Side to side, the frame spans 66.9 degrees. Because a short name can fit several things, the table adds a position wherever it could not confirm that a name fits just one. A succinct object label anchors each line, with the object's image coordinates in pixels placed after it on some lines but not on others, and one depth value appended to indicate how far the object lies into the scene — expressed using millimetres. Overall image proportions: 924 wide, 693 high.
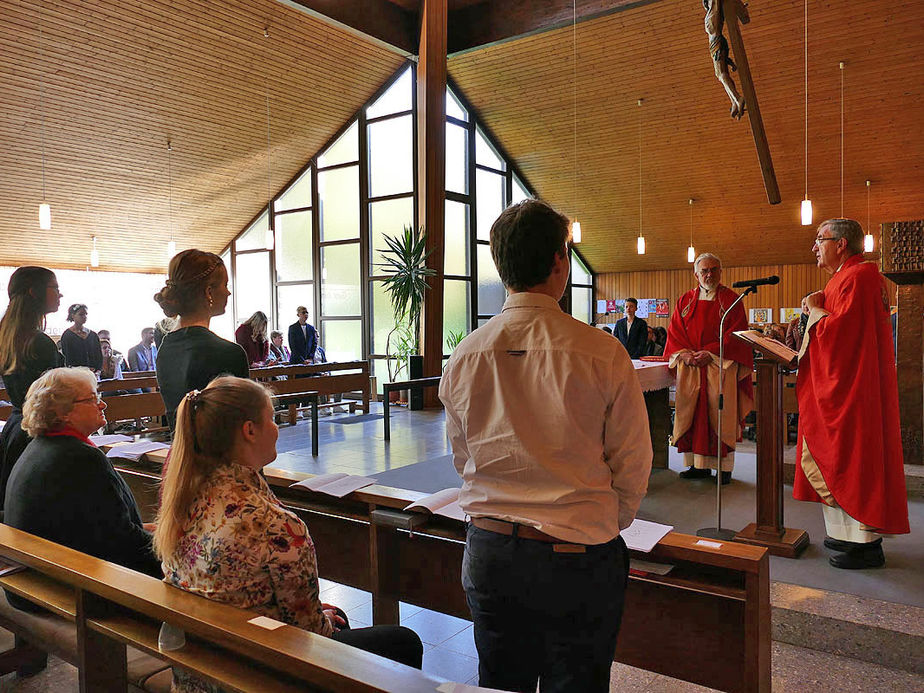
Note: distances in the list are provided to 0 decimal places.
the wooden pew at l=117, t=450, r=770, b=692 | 1613
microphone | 2928
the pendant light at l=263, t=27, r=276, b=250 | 10526
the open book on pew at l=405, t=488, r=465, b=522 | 1899
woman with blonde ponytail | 1350
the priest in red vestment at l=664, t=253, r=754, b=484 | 4406
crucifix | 4695
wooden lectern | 3109
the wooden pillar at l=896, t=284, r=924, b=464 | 4250
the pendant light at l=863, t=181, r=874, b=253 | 8102
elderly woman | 1951
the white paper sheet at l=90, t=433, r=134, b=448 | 3270
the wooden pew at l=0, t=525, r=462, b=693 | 1120
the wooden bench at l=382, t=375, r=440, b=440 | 6364
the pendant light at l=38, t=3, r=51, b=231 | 6222
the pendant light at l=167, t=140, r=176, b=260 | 9031
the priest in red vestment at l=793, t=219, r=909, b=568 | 2916
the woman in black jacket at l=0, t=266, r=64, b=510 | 2682
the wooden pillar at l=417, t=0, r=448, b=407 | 8133
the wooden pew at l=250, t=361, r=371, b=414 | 6973
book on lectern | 2961
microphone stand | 3086
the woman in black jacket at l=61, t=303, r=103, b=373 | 6449
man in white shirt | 1272
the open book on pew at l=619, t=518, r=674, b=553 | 1627
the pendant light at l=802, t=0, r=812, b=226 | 6359
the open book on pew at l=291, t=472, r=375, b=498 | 2238
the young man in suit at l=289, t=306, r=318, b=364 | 8672
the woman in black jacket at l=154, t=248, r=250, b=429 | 1909
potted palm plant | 8539
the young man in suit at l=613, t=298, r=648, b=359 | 8266
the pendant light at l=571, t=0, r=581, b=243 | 7597
